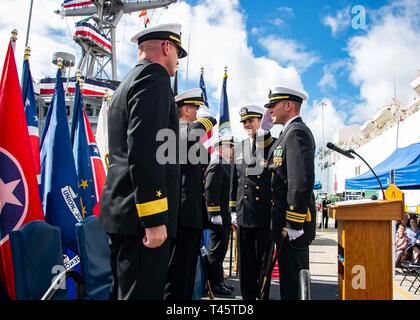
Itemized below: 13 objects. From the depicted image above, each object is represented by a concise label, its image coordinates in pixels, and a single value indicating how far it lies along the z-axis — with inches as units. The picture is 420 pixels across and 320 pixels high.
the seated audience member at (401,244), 246.2
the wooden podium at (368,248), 97.4
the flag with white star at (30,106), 158.2
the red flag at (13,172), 118.6
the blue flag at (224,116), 307.7
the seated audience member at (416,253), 231.6
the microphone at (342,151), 106.6
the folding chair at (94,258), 121.8
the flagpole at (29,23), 245.6
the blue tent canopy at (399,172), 229.6
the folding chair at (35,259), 104.3
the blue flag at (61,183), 141.7
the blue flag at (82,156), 174.2
